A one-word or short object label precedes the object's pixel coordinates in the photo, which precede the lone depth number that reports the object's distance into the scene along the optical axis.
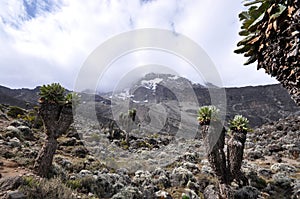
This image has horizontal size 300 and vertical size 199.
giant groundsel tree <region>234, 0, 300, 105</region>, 3.40
